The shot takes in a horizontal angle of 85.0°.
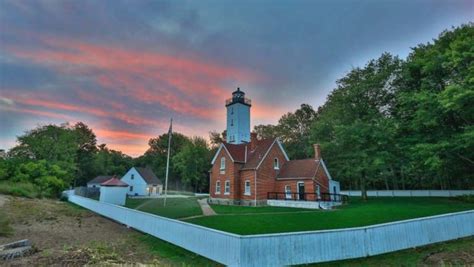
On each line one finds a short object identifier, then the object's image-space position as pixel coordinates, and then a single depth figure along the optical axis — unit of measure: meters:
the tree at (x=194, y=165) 56.03
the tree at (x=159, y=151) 67.96
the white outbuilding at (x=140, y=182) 48.16
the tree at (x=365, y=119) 25.32
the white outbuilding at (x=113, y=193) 25.84
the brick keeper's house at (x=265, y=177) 24.91
